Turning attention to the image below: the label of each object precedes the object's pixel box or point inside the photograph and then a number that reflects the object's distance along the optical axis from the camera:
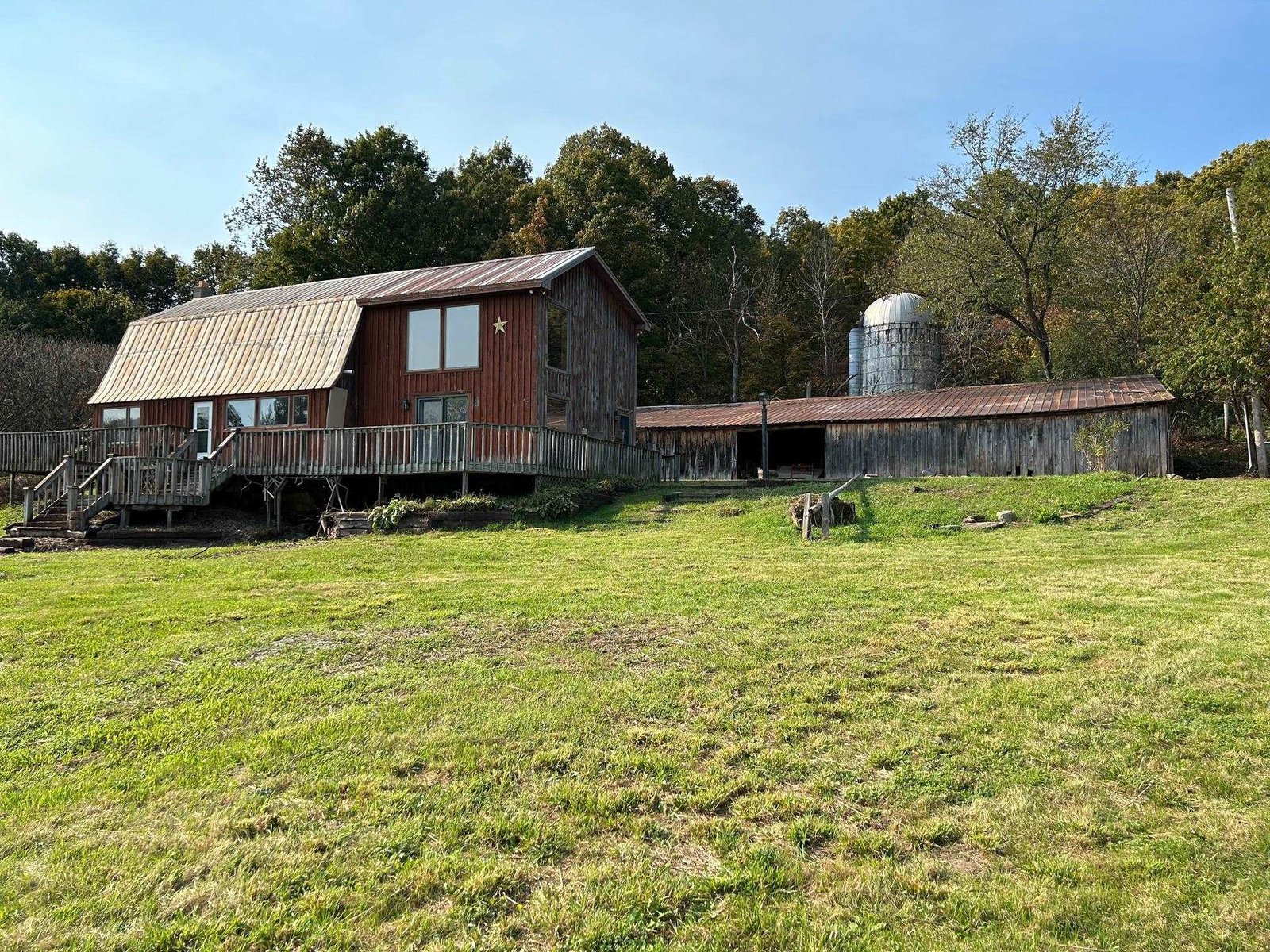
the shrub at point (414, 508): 18.23
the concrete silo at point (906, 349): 37.44
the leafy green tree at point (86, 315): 47.31
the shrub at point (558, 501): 18.41
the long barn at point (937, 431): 25.12
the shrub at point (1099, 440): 24.52
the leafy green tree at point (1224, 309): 24.50
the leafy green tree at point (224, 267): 48.06
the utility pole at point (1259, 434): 25.72
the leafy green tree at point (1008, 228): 32.88
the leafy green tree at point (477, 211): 44.78
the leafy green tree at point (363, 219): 43.06
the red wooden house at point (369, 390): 20.56
